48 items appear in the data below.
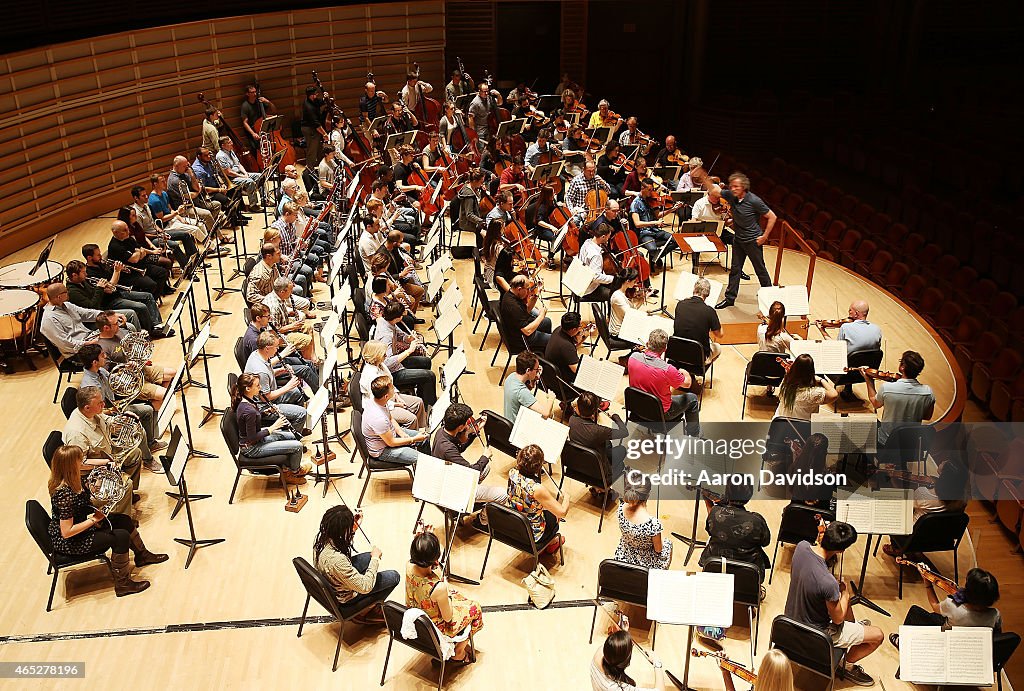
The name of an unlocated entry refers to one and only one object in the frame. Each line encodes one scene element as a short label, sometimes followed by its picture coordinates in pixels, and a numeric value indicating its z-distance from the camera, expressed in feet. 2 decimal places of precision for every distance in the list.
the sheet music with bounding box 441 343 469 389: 24.80
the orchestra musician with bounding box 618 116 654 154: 46.48
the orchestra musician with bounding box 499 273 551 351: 29.17
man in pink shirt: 25.13
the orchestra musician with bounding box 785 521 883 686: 17.52
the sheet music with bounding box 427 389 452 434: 22.61
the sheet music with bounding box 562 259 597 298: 30.76
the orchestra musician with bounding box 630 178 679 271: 38.50
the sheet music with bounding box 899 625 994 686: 16.01
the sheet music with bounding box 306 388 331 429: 21.54
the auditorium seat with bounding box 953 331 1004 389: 30.40
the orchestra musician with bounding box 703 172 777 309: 33.17
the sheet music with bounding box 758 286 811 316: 29.32
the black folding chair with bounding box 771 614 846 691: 16.79
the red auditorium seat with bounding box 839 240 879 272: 39.50
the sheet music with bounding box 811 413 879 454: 24.62
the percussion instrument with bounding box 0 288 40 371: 29.37
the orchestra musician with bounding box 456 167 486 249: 39.48
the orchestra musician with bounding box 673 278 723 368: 27.86
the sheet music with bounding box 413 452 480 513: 20.03
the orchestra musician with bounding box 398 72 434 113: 56.03
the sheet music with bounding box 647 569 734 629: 16.33
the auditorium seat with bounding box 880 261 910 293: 37.19
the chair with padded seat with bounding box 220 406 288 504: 22.89
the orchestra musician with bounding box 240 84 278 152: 50.93
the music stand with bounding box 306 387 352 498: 21.53
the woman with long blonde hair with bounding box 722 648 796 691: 14.47
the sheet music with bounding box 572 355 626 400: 24.03
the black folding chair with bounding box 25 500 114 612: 19.62
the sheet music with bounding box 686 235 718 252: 33.73
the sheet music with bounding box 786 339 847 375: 25.82
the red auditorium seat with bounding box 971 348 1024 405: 29.19
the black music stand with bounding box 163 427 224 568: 20.22
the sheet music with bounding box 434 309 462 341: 27.02
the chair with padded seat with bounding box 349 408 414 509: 23.76
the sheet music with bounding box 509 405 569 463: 21.71
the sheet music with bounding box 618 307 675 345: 26.61
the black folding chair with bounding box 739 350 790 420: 27.58
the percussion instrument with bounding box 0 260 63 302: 30.81
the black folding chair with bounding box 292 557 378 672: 18.39
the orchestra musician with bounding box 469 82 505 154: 53.75
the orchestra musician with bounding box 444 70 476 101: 57.72
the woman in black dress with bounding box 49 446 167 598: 19.58
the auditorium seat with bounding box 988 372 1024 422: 27.84
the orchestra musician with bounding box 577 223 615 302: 32.07
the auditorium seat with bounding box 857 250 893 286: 38.27
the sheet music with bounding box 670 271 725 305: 29.91
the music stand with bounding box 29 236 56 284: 31.86
